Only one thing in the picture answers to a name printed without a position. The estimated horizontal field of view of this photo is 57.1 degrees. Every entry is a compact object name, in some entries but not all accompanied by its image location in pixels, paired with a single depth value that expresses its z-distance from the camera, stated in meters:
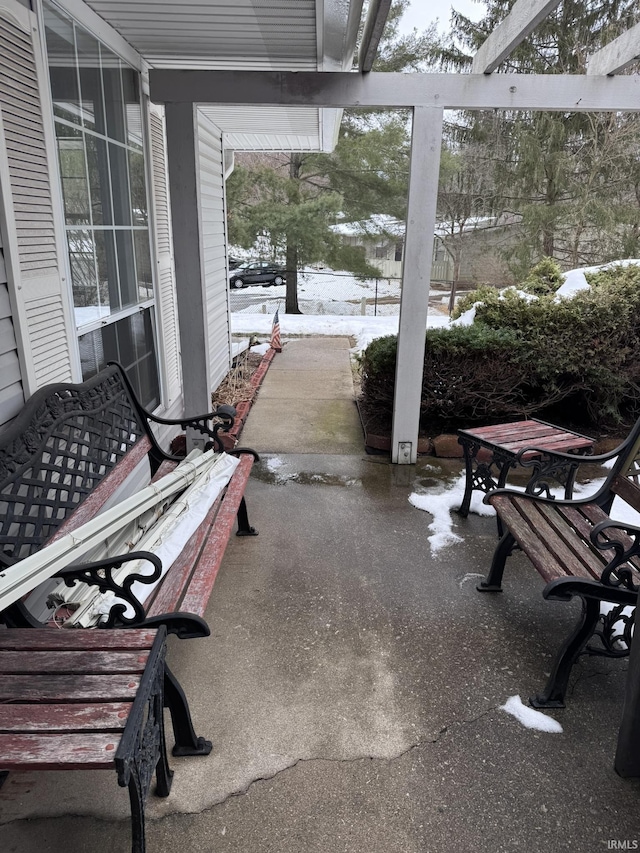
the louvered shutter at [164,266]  4.57
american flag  9.02
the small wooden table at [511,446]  3.42
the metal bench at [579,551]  2.13
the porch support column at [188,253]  3.98
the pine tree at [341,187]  12.59
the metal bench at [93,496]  1.92
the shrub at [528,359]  4.82
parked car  20.17
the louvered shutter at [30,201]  2.31
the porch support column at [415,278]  3.91
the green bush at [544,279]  6.08
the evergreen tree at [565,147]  11.59
